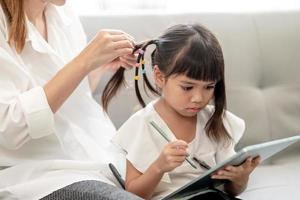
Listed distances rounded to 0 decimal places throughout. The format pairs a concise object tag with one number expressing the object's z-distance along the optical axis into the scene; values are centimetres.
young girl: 161
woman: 153
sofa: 202
